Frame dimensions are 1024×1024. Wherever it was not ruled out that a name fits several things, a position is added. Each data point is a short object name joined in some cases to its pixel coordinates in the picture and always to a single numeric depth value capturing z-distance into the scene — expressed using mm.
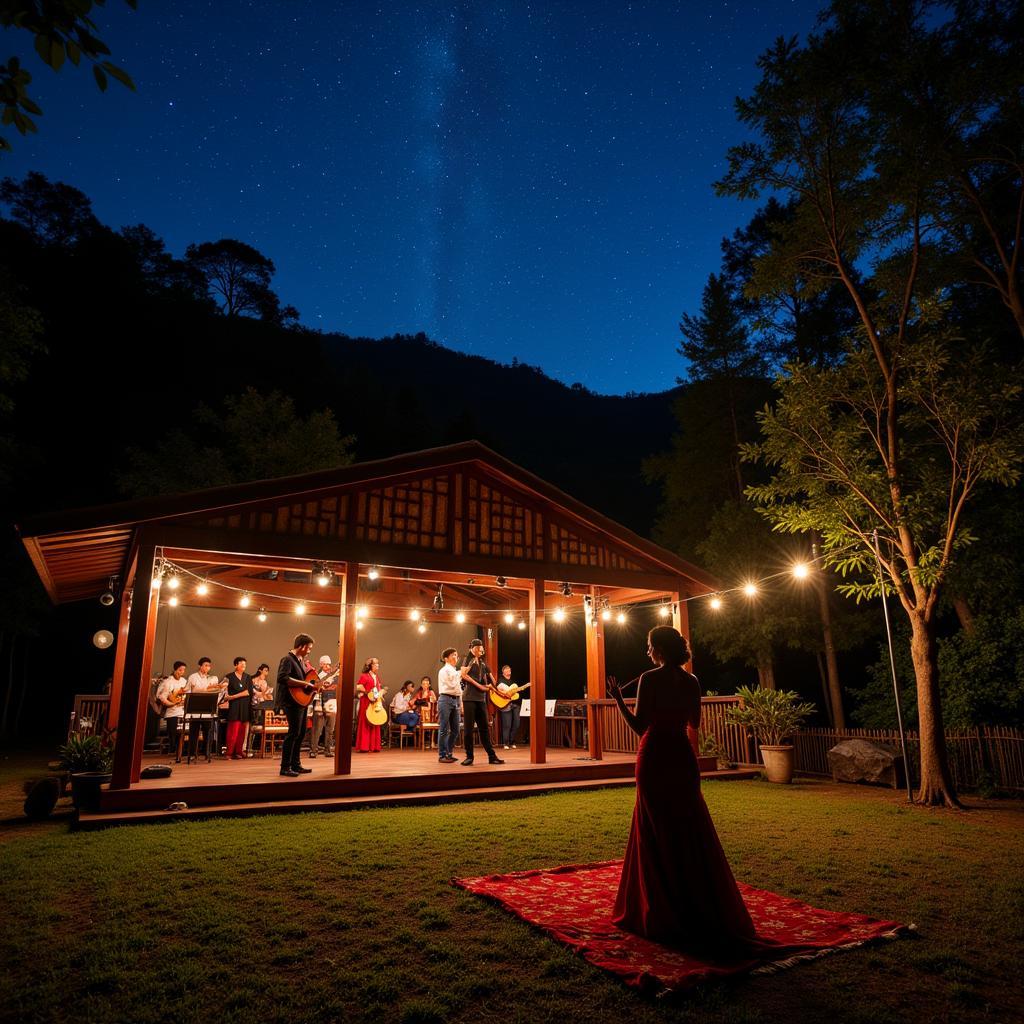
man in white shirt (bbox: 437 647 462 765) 12117
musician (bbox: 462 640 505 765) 11539
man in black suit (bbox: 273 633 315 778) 9648
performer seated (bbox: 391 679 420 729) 16094
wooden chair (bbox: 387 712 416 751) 16453
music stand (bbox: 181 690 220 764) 11758
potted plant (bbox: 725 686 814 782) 11977
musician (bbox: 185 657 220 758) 12898
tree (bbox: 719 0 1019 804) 10242
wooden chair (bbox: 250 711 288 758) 13825
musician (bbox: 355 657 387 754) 14641
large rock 11578
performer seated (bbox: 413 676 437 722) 16516
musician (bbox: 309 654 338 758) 14340
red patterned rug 3533
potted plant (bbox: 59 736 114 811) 9062
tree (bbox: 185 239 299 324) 53000
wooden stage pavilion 8898
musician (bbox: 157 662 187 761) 12805
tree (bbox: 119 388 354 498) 25094
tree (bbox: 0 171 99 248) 37031
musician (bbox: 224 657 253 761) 13320
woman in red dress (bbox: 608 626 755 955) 3889
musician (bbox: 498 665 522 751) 16812
